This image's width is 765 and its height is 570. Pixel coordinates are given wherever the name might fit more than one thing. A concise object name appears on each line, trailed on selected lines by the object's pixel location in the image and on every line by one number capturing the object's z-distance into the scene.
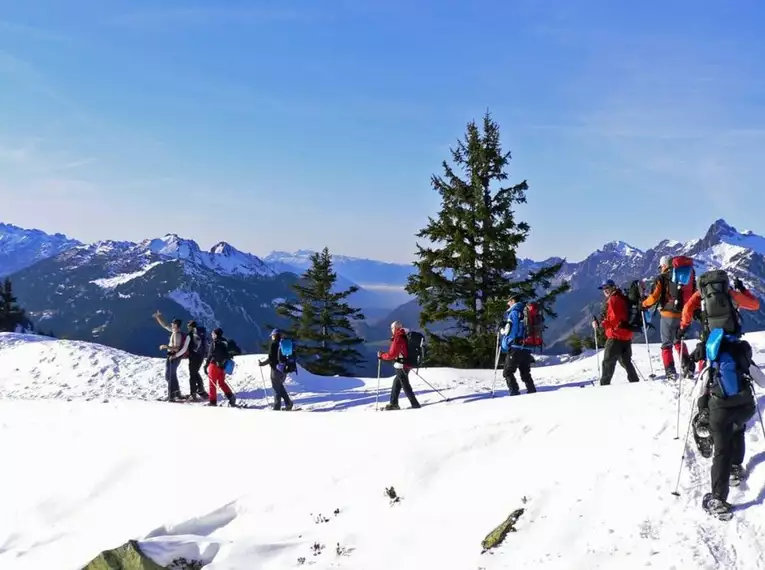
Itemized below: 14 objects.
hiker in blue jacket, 13.42
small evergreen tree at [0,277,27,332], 55.66
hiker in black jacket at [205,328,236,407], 16.92
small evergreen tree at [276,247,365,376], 39.50
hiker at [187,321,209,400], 18.19
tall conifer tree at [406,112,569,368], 28.05
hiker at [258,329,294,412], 16.09
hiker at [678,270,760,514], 7.26
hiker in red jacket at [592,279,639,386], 12.69
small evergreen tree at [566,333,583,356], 45.41
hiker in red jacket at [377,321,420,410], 13.97
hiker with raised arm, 18.27
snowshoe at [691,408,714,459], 8.06
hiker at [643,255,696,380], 12.21
